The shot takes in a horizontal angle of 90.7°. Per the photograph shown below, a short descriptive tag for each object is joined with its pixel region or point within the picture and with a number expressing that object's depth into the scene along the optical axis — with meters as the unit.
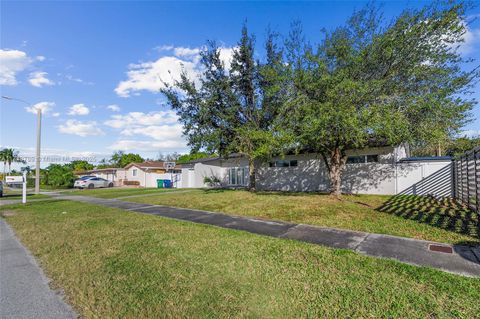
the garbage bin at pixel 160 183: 29.18
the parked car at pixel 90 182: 29.67
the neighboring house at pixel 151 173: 32.25
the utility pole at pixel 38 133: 17.88
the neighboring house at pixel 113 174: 37.12
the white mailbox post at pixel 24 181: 13.79
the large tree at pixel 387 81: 9.21
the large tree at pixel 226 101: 16.08
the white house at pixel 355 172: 14.29
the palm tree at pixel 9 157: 56.81
